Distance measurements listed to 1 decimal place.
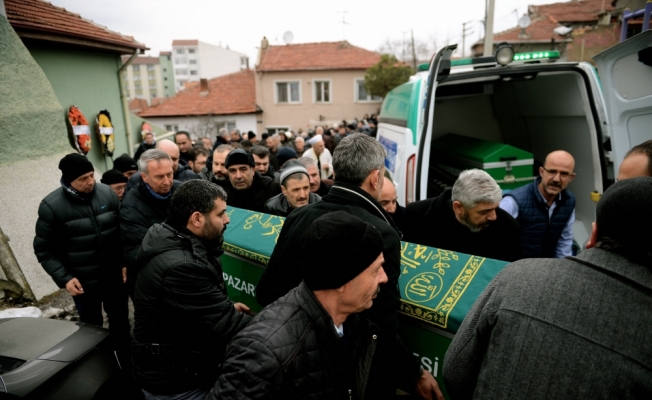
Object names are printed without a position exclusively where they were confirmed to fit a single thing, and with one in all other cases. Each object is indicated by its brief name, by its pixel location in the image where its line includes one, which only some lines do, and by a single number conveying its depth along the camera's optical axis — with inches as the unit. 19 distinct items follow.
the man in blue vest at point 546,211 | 127.0
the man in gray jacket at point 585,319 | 43.2
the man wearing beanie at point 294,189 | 132.5
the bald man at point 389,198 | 119.0
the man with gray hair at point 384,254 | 65.1
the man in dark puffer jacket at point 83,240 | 123.8
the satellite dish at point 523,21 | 573.6
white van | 112.7
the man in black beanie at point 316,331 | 46.0
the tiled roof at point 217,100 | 1077.8
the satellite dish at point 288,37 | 1090.1
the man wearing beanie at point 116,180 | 166.4
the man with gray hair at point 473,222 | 104.4
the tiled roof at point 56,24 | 264.8
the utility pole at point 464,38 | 1360.7
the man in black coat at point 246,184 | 163.2
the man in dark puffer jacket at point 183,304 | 73.0
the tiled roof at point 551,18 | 997.2
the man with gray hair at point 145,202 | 129.3
